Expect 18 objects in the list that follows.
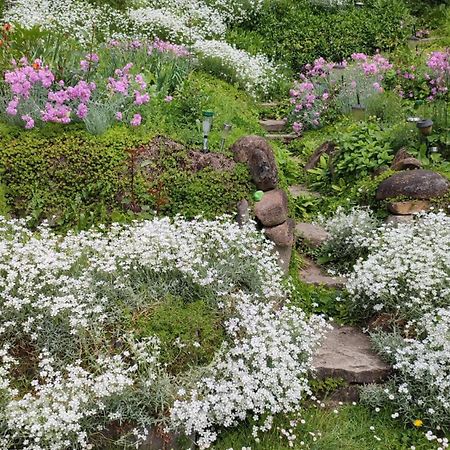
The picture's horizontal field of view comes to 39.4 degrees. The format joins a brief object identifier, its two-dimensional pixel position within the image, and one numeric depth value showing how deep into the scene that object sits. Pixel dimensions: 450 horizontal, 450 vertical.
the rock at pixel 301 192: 7.98
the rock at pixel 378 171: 7.53
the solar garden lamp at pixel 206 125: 6.15
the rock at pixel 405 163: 7.06
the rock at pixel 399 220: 6.38
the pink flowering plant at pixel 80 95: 6.36
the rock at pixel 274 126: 10.73
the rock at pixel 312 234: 6.78
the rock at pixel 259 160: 6.03
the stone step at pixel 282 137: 10.17
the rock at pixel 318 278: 6.06
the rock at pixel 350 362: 4.73
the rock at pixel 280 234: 5.78
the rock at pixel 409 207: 6.46
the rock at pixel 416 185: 6.51
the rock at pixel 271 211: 5.80
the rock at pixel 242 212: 5.68
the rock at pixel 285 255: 5.74
